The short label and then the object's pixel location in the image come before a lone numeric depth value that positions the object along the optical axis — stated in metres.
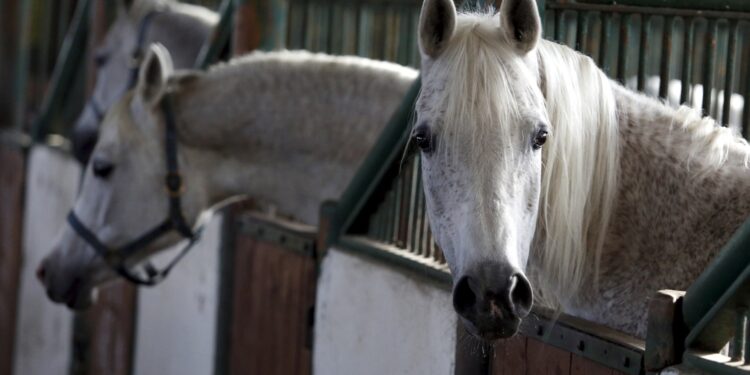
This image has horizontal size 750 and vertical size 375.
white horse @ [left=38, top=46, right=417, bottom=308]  7.63
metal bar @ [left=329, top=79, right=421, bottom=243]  6.26
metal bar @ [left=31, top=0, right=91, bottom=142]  13.38
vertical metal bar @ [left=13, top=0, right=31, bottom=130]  15.18
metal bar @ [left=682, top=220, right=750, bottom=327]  4.02
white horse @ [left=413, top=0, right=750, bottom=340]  4.44
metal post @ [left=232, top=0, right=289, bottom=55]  9.09
